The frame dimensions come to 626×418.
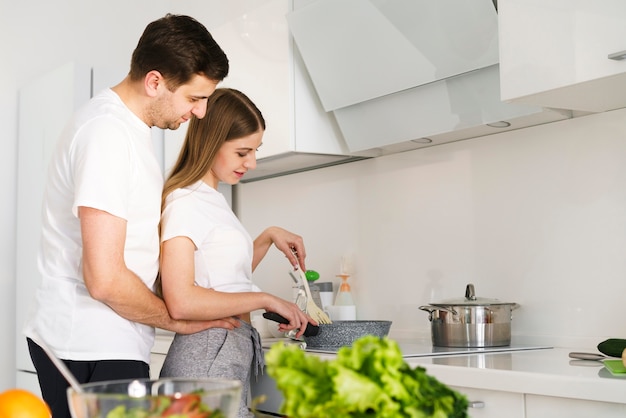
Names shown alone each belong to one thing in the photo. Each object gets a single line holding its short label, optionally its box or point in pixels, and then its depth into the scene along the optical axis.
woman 1.67
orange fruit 0.79
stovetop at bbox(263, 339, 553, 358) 1.92
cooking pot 2.03
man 1.47
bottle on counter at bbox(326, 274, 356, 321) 2.59
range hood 2.02
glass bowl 0.58
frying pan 2.03
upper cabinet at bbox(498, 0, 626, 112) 1.56
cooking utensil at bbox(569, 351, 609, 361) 1.67
